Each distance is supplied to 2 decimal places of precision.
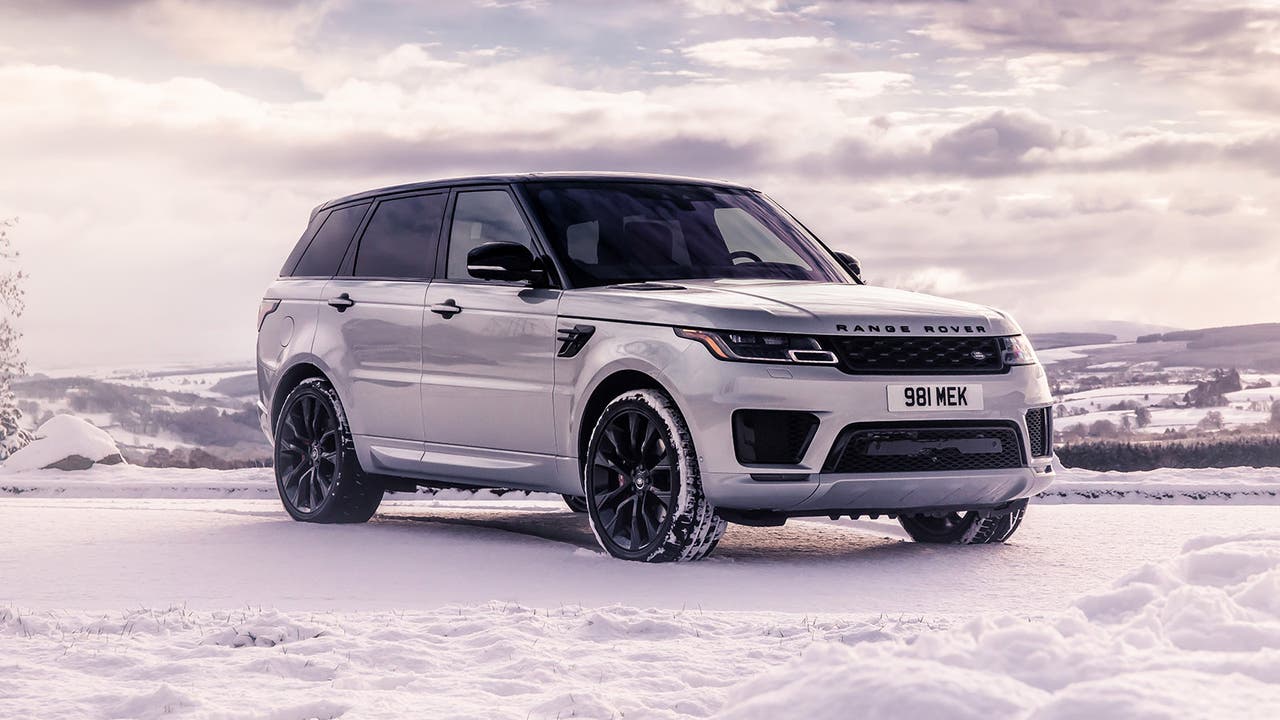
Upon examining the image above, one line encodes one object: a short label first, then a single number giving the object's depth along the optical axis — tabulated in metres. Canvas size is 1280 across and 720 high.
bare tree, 31.41
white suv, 7.76
